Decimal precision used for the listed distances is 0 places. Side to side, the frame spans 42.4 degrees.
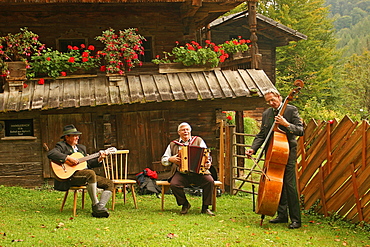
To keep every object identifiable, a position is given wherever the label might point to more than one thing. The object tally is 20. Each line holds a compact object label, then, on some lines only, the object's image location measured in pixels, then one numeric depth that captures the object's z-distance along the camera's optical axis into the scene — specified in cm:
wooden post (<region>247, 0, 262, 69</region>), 1223
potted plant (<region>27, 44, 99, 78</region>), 1093
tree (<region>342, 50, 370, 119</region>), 3036
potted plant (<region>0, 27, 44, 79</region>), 1066
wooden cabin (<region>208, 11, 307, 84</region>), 1895
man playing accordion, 815
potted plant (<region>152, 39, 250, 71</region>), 1147
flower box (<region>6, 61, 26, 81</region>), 1070
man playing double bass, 706
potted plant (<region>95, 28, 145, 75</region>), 1108
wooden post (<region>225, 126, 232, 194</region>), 1086
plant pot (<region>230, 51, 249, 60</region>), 1262
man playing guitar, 785
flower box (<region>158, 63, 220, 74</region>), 1153
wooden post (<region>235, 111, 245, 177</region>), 1505
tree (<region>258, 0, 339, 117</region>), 2797
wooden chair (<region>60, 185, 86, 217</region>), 790
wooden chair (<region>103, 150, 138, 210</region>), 1141
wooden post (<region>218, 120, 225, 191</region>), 1095
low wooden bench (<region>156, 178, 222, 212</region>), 830
